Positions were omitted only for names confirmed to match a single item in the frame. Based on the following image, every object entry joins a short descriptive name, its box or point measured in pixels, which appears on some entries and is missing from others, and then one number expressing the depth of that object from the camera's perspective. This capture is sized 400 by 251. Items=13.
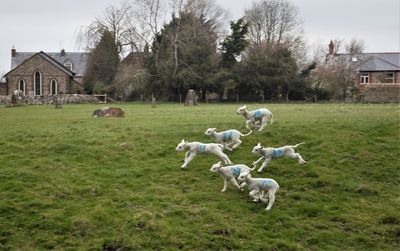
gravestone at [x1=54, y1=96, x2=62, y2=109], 43.04
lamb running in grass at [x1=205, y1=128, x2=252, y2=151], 16.75
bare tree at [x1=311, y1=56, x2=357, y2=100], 65.62
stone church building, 80.00
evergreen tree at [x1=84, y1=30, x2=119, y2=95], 69.88
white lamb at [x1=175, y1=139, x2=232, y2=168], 15.19
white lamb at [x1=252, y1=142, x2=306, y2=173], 15.27
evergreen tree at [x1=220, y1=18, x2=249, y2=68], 64.94
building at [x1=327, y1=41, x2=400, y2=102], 81.00
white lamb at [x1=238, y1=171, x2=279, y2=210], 13.12
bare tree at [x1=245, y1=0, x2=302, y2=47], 76.81
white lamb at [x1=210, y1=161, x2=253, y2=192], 13.77
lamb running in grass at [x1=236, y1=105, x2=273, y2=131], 19.25
